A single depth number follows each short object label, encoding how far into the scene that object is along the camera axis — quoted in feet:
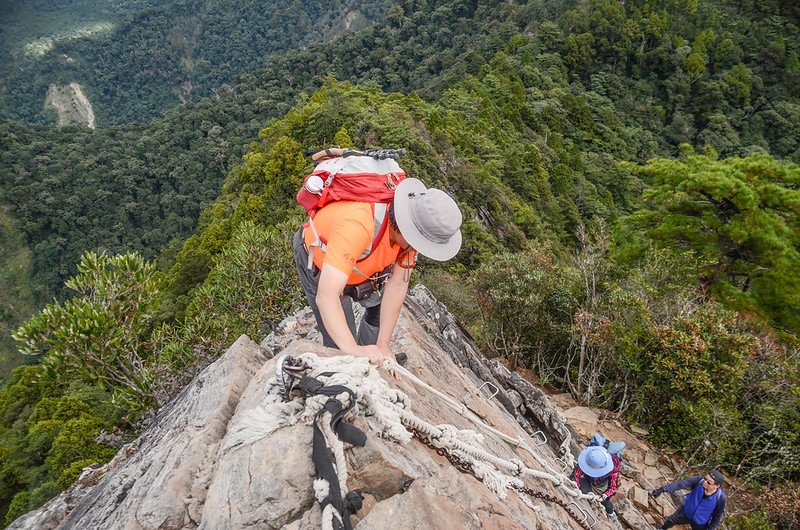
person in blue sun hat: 17.83
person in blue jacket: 20.29
